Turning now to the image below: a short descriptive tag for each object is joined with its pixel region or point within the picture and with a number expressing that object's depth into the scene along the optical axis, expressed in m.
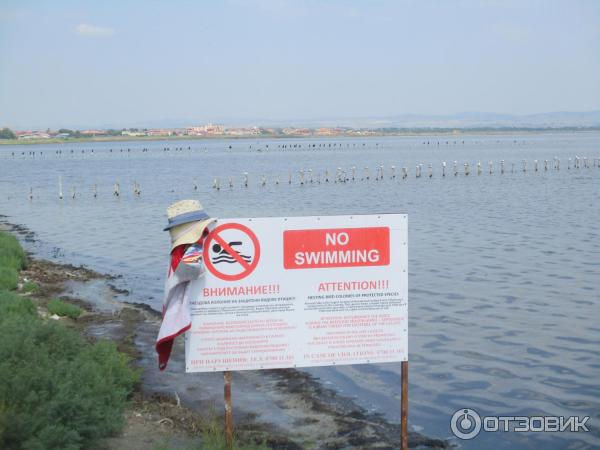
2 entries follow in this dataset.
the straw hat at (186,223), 6.72
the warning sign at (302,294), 6.72
